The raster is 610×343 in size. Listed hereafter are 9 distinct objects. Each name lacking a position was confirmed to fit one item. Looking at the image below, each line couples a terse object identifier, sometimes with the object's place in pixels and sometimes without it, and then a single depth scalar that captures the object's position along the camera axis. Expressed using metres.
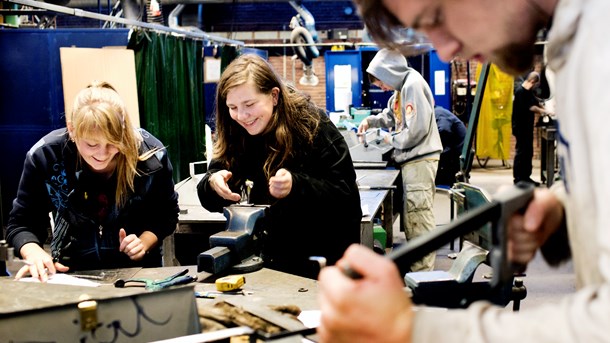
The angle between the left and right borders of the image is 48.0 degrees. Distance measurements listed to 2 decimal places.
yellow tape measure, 1.93
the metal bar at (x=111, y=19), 3.98
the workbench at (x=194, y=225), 3.37
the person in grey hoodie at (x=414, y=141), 4.68
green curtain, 5.45
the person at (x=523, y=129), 8.62
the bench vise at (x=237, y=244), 2.06
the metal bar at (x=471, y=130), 3.07
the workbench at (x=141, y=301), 1.28
